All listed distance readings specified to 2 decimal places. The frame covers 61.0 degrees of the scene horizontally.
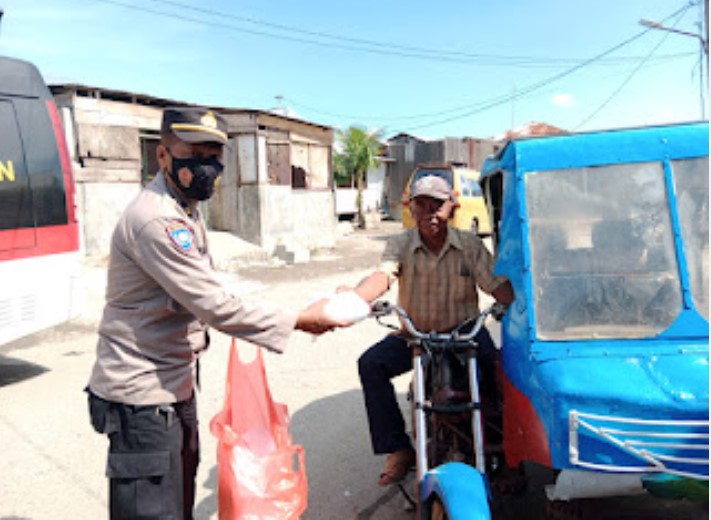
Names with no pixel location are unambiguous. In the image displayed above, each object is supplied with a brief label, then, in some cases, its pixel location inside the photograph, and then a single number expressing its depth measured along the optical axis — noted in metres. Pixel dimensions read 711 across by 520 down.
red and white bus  5.34
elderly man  3.29
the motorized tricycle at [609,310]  2.21
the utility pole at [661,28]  17.00
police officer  2.12
